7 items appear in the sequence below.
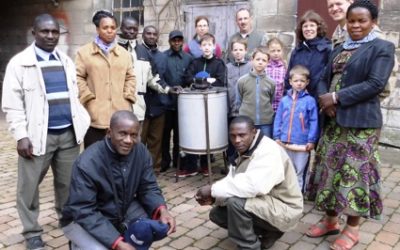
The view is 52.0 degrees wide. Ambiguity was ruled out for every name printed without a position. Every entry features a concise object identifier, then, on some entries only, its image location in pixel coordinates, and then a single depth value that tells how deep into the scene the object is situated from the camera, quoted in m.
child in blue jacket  3.93
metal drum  4.51
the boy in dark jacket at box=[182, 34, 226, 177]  4.74
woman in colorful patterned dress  2.93
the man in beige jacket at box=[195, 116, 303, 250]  2.90
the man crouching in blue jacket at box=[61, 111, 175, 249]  2.48
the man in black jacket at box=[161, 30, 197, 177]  4.95
